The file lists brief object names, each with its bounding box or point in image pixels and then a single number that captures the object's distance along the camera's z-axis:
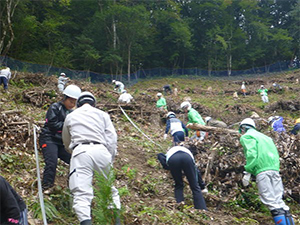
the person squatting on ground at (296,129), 10.48
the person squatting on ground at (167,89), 27.01
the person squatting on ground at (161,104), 14.99
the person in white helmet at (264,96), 22.30
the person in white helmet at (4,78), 12.94
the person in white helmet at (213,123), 11.16
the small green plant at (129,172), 6.73
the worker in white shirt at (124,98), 13.83
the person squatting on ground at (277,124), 10.66
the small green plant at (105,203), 3.22
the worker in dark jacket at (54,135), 4.58
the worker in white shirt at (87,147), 3.47
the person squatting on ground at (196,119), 9.45
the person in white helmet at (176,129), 8.50
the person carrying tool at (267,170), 5.02
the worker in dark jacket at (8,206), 2.67
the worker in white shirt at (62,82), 13.86
